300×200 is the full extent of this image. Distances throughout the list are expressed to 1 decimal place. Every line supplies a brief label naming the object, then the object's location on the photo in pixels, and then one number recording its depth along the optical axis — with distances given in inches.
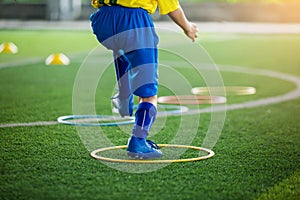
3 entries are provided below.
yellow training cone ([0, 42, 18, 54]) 487.6
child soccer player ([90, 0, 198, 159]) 180.9
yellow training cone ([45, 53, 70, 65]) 420.8
